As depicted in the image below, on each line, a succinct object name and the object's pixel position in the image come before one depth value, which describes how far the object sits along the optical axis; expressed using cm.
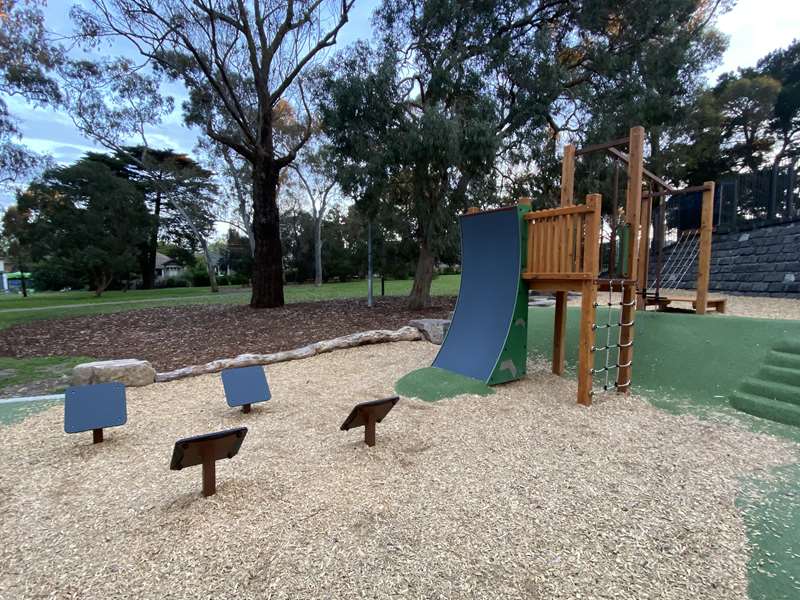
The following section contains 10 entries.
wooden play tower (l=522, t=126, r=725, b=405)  423
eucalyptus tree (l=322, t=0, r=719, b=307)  870
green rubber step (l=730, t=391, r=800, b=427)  368
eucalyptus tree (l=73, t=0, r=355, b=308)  1009
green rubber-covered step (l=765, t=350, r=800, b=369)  431
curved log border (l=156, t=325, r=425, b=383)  560
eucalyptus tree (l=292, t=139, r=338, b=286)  2314
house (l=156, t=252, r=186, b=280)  4654
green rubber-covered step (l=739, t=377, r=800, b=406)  392
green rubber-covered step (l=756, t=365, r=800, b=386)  410
